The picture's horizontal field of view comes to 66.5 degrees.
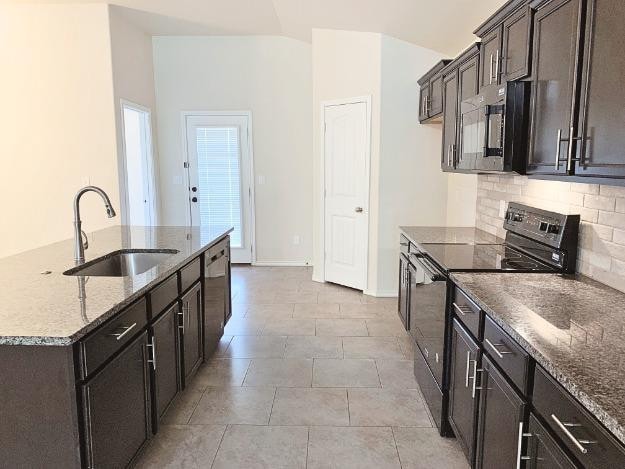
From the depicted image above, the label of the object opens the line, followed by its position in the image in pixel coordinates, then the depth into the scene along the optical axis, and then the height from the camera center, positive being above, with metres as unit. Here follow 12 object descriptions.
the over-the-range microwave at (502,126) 2.26 +0.22
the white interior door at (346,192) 5.02 -0.23
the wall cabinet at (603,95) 1.53 +0.26
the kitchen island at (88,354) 1.55 -0.69
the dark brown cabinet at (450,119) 3.35 +0.38
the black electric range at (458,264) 2.31 -0.47
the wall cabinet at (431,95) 3.90 +0.68
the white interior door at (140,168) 6.02 +0.05
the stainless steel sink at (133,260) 2.87 -0.54
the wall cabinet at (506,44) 2.22 +0.64
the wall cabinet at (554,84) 1.81 +0.36
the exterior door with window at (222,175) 6.34 -0.04
